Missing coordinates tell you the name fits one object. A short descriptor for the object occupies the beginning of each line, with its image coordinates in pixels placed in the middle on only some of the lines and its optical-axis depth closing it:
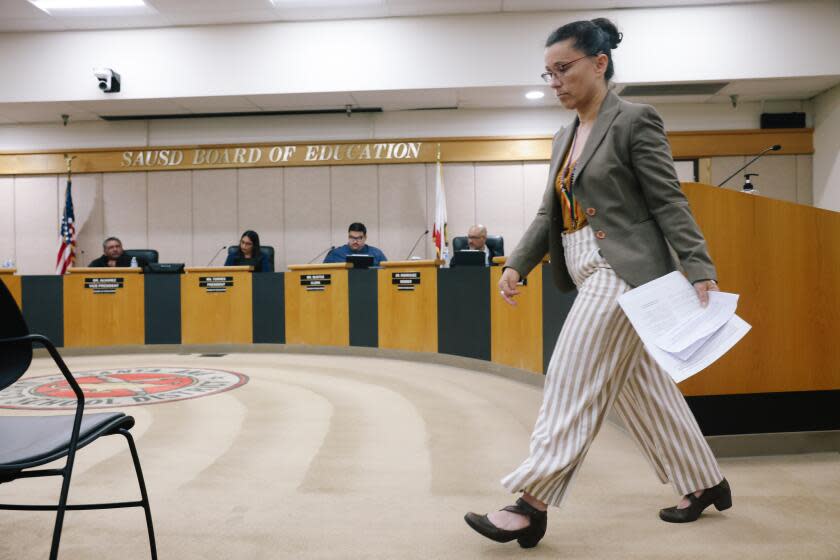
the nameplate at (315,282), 6.57
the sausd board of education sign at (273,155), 8.76
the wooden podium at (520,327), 4.57
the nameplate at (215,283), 6.92
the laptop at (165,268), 6.97
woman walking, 1.58
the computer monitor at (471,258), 5.64
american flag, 8.51
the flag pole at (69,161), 8.94
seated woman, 7.39
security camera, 7.43
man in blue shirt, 7.44
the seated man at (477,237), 6.70
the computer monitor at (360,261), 6.48
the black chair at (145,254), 7.83
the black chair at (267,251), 7.49
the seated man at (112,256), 7.45
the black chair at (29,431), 1.15
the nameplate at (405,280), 6.01
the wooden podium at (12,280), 6.74
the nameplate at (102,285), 6.93
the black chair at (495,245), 7.22
